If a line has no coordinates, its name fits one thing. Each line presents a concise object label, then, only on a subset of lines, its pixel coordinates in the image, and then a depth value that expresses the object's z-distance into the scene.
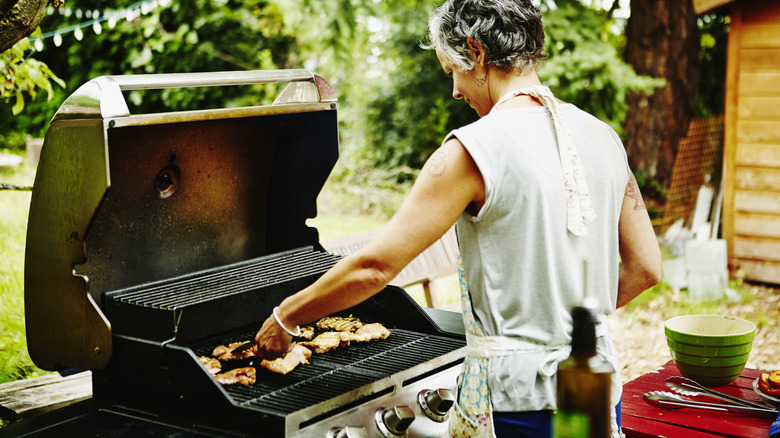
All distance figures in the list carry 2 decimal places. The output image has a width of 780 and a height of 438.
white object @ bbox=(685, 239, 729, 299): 6.64
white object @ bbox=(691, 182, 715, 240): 7.98
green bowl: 2.31
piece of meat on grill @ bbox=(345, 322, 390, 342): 2.33
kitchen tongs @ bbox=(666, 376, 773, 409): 2.23
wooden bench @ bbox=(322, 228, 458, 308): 4.66
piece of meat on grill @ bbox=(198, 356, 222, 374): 2.04
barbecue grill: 1.85
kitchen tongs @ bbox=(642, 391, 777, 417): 2.19
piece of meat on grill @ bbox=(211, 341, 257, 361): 2.12
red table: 2.10
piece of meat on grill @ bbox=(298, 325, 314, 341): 2.42
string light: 3.71
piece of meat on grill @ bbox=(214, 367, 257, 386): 1.96
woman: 1.62
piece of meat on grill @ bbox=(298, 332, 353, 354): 2.26
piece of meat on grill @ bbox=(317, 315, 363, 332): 2.45
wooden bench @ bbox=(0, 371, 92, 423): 2.44
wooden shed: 6.92
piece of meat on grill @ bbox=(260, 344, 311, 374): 2.06
